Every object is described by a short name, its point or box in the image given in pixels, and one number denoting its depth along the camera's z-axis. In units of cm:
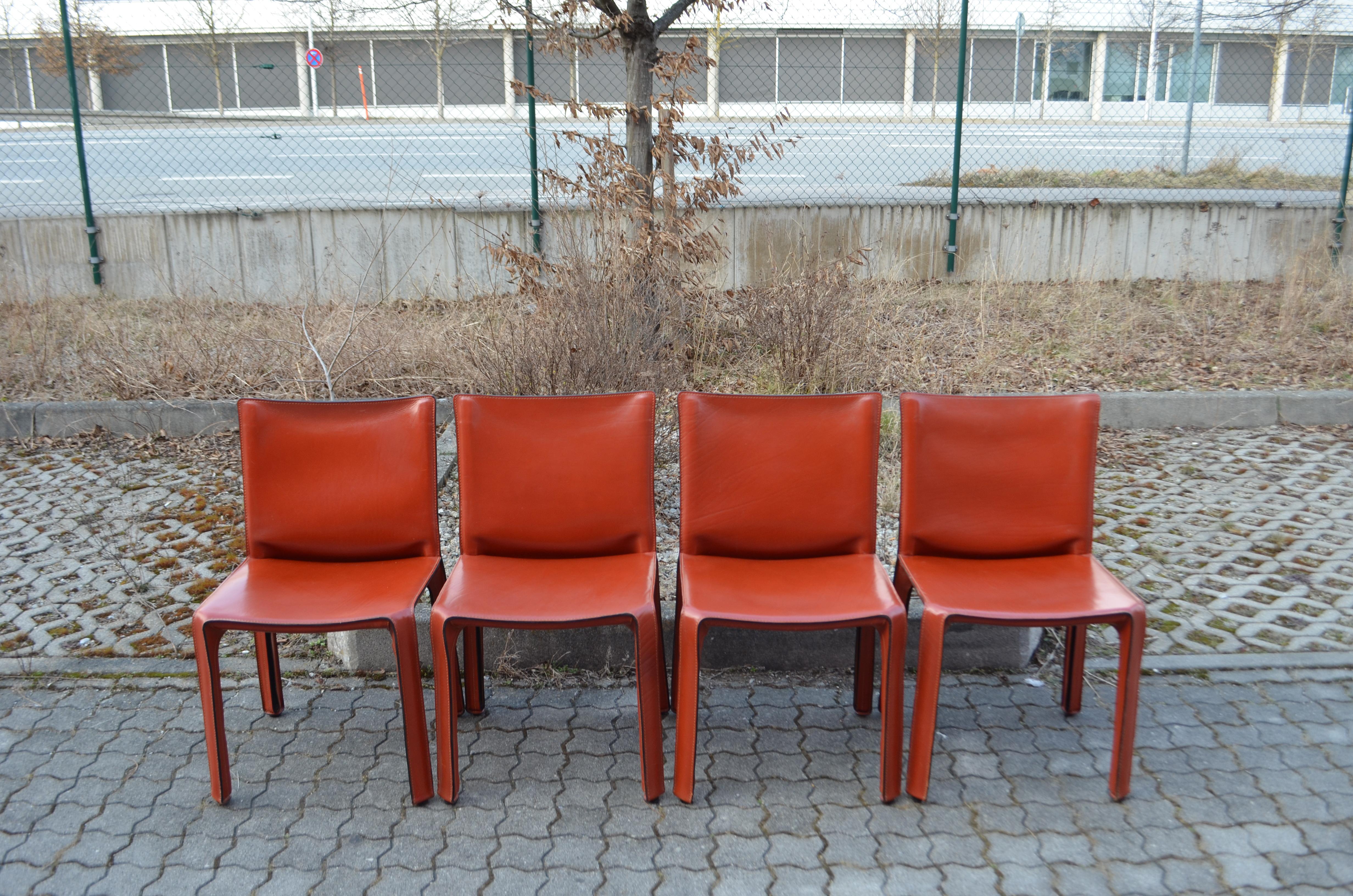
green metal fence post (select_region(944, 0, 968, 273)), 835
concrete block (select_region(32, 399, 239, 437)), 575
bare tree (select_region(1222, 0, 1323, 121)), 1384
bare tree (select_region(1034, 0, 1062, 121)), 1120
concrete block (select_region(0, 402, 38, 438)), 573
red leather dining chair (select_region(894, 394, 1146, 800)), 311
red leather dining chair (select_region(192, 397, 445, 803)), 310
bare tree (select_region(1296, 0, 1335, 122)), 1544
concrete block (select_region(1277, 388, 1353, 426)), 602
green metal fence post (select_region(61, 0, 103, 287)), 782
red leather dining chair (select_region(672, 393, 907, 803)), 313
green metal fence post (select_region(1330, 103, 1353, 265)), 882
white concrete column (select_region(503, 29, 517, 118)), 910
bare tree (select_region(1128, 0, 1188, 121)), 1303
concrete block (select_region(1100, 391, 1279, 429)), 595
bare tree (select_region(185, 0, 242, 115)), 1877
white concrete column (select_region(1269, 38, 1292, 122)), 1552
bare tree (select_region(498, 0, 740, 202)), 584
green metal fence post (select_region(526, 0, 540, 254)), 730
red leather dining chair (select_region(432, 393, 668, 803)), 314
